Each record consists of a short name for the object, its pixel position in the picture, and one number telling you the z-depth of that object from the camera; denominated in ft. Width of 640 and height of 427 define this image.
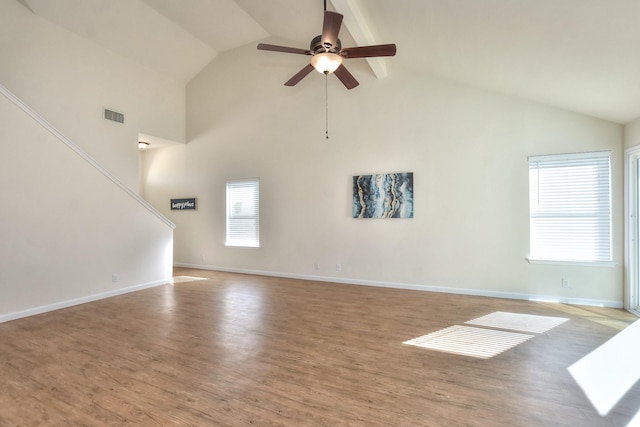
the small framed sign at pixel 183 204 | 24.77
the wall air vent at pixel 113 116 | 20.52
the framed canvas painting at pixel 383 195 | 17.71
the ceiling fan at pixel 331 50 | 10.07
